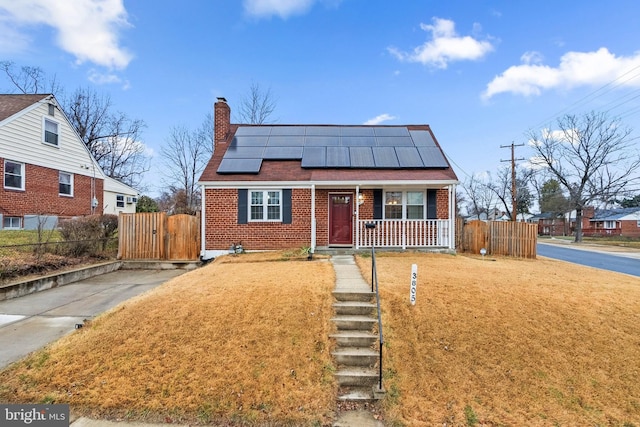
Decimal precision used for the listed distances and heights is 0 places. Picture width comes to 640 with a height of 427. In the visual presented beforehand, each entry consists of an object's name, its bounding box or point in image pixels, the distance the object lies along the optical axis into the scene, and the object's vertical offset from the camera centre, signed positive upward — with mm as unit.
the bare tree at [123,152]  28969 +6792
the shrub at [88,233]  10031 -472
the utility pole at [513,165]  27775 +5102
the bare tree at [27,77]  23433 +11735
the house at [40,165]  12898 +2683
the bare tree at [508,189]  44969 +4594
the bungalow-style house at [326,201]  11047 +677
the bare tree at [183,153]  26500 +5945
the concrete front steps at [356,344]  3873 -1898
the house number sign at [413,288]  5008 -1208
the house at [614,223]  43969 -831
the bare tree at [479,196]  52406 +3972
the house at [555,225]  51875 -1367
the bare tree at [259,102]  26375 +10436
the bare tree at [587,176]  30719 +4618
